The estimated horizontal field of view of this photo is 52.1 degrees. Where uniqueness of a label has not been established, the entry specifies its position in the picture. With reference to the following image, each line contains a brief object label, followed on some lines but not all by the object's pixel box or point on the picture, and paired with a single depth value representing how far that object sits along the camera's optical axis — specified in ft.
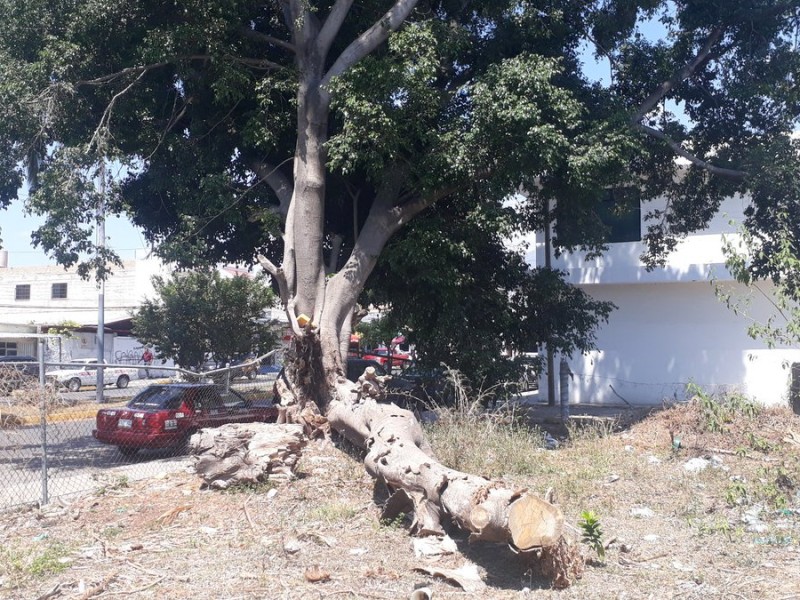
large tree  39.60
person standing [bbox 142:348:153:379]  112.37
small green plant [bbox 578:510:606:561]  21.21
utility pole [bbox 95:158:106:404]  41.11
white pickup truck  95.23
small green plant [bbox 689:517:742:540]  24.20
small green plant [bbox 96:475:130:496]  31.37
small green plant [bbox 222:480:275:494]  29.45
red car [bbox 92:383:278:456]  40.91
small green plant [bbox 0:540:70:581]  21.36
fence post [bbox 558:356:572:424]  53.22
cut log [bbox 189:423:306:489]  29.89
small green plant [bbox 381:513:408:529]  24.94
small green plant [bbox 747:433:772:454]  28.43
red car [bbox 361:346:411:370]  80.05
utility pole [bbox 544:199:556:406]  60.60
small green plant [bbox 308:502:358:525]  25.90
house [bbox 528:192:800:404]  62.03
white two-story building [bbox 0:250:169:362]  135.03
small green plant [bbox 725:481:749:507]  26.66
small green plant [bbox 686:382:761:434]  29.04
